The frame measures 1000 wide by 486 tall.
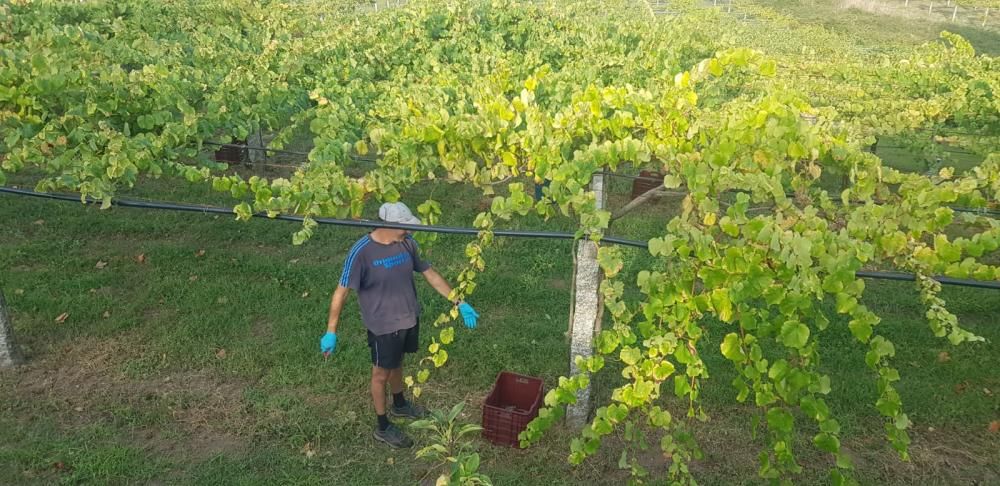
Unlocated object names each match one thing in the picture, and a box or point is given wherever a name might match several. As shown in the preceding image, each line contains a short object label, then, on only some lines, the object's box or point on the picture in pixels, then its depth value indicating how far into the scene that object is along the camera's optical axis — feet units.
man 14.57
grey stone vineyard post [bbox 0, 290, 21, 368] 17.78
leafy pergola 10.85
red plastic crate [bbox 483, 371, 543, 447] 15.57
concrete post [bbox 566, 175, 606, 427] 15.01
